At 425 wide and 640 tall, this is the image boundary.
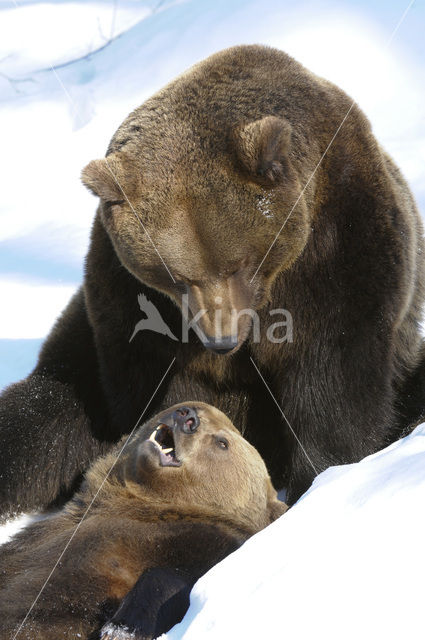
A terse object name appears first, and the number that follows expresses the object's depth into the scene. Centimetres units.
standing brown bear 957
